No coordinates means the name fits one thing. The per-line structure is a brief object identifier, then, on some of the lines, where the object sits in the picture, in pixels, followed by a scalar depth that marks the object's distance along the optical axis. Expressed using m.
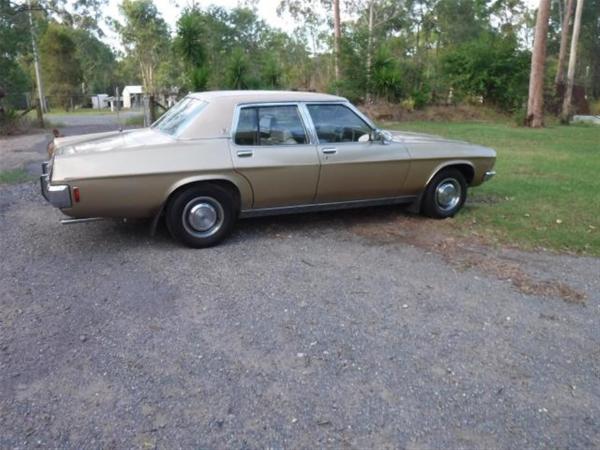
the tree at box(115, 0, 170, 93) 50.75
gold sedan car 4.95
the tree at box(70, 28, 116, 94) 56.42
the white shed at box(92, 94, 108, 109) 53.59
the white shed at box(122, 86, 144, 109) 60.71
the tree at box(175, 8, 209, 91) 19.53
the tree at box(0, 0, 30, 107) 19.38
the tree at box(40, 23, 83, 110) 47.03
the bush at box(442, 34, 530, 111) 25.59
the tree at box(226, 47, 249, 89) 21.02
